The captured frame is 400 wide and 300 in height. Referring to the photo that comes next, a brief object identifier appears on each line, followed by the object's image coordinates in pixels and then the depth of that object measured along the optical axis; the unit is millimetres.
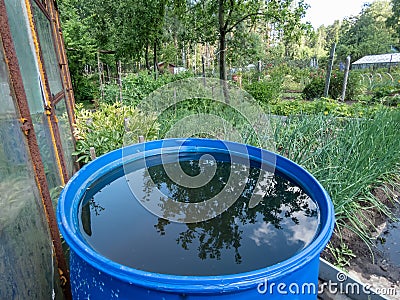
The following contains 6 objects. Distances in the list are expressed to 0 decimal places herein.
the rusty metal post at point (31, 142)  1024
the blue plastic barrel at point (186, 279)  685
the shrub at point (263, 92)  7550
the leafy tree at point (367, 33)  25156
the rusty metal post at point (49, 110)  1715
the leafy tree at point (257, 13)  6352
